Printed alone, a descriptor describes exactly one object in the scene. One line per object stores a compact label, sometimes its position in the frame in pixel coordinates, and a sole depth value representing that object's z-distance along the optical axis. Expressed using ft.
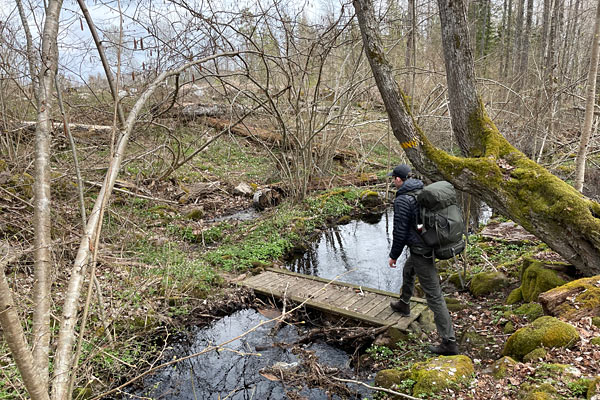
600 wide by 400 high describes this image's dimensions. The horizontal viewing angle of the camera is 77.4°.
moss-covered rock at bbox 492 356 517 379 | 11.42
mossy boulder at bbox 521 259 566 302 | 16.33
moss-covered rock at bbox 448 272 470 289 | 21.25
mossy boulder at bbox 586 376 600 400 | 8.87
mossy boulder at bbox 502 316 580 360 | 11.91
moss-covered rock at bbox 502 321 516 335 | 15.59
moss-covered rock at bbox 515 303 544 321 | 15.67
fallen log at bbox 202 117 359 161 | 48.35
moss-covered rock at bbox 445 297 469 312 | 18.83
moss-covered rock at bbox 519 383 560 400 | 9.25
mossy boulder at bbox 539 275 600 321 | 13.26
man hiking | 15.05
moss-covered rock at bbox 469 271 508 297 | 19.67
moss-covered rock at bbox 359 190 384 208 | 40.75
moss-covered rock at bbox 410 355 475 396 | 11.41
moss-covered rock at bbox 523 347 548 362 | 11.55
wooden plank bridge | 18.04
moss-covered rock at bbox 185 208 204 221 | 33.73
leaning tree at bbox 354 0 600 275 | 15.67
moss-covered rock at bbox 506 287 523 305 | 17.74
